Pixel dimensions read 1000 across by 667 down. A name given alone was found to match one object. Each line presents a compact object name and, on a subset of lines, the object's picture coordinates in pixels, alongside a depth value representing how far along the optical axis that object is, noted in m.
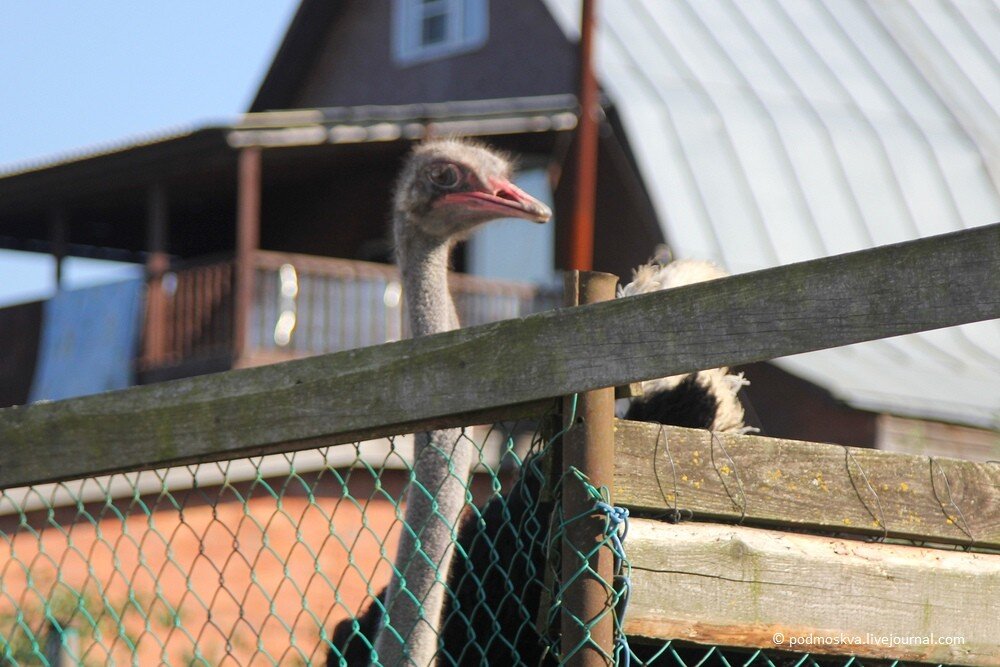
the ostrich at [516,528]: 6.99
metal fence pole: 4.74
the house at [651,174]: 25.08
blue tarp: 29.10
